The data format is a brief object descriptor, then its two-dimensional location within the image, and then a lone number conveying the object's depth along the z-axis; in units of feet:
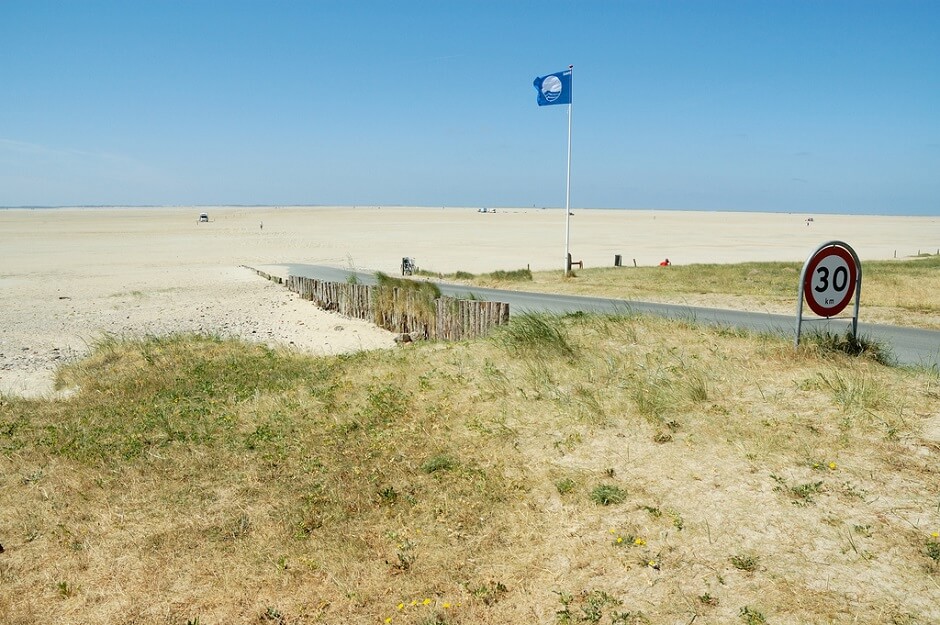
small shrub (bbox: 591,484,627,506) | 16.67
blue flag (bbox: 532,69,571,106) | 82.38
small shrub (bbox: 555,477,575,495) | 17.48
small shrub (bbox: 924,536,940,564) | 13.14
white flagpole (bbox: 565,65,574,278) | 88.07
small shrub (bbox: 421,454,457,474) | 19.81
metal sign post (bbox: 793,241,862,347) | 23.13
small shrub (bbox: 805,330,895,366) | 24.86
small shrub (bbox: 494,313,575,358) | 28.27
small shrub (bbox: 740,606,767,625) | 12.15
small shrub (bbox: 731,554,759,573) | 13.66
